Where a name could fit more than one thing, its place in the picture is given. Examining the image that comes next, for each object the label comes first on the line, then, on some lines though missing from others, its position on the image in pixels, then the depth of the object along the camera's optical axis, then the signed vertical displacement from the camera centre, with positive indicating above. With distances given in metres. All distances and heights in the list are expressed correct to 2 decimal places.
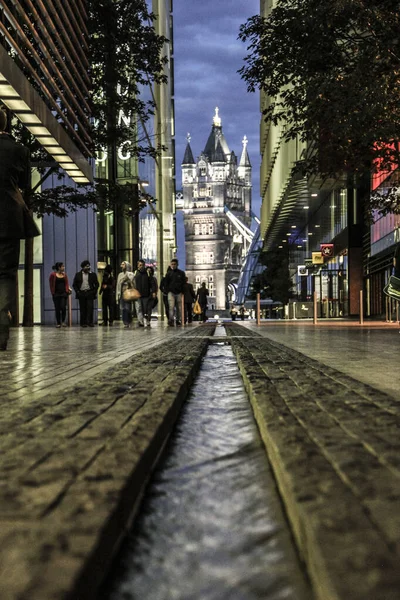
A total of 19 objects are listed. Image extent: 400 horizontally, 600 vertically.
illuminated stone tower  186.50 +20.84
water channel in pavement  1.42 -0.50
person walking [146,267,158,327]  21.36 +0.44
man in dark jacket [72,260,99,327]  21.45 +0.65
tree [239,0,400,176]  13.53 +4.26
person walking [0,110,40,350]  7.44 +0.91
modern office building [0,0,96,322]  9.89 +3.63
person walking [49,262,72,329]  21.30 +0.61
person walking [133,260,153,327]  20.91 +0.53
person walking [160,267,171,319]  22.57 +0.63
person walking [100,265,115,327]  25.34 +0.58
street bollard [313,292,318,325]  23.72 -0.13
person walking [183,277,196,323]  29.39 +0.22
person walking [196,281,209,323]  33.56 +0.46
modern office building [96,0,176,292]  39.78 +6.47
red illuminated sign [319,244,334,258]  47.34 +3.32
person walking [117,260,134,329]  19.36 +0.56
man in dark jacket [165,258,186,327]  22.03 +0.65
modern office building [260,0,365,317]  41.19 +5.40
